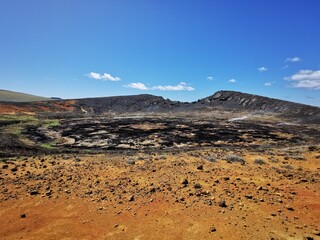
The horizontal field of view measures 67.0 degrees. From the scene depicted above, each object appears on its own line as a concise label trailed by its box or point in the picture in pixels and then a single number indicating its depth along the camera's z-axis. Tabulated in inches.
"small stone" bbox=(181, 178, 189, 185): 404.5
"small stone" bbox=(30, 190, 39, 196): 374.6
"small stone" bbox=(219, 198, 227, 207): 325.1
